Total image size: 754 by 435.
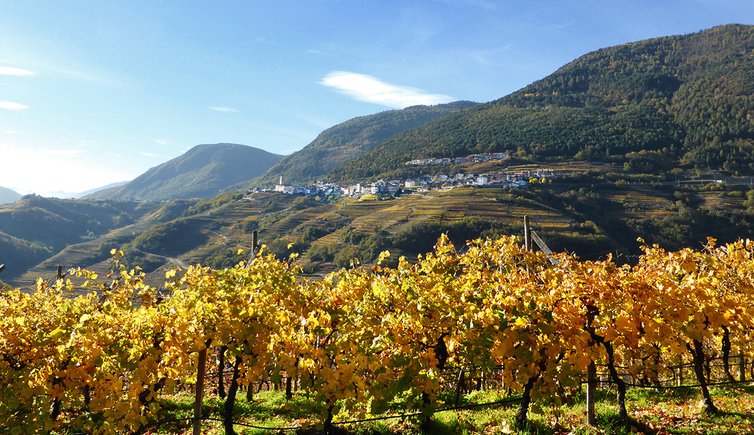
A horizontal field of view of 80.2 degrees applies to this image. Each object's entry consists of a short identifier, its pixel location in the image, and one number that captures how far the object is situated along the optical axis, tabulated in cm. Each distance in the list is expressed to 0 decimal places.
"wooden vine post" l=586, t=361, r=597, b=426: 668
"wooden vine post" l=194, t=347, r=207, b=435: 652
